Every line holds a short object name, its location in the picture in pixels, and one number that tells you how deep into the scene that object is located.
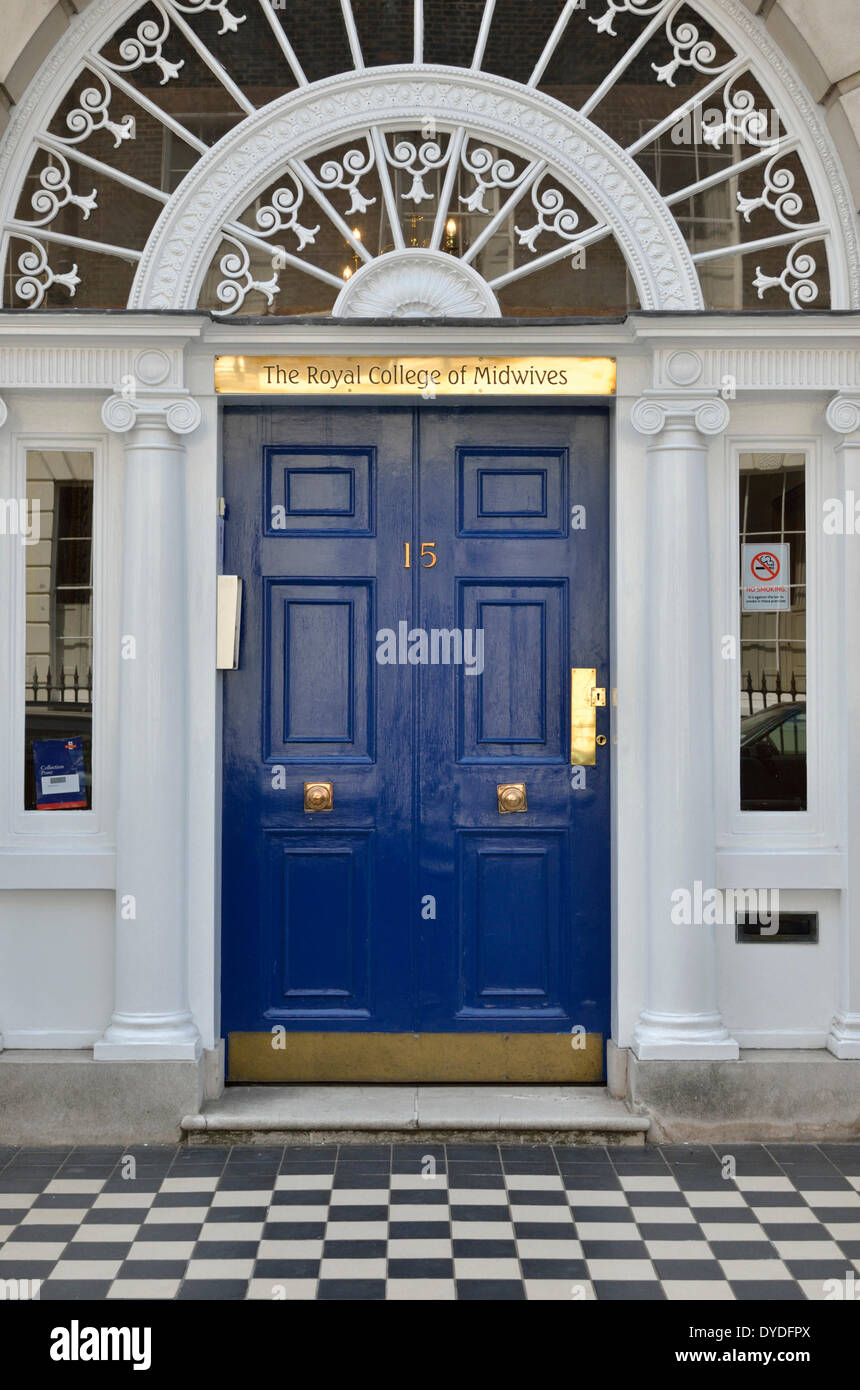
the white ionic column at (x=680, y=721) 6.30
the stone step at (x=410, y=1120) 6.14
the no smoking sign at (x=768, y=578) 6.55
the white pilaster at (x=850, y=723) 6.36
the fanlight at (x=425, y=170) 6.41
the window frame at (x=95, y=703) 6.48
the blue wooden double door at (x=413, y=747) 6.62
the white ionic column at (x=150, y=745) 6.27
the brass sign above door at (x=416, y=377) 6.43
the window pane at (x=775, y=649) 6.54
